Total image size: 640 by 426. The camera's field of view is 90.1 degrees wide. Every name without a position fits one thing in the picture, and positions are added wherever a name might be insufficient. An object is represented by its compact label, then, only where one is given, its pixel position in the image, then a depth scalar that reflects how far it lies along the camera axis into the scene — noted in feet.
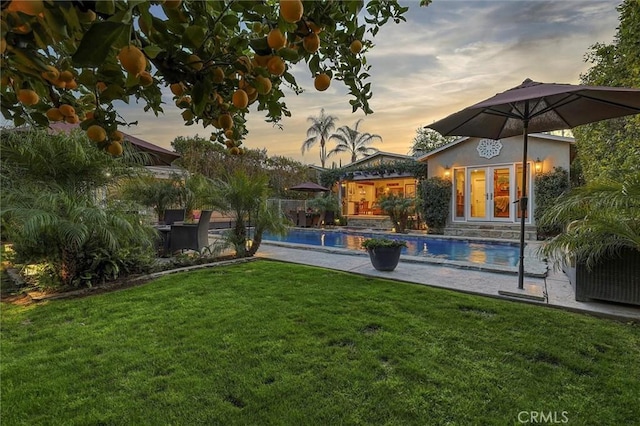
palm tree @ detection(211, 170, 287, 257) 24.02
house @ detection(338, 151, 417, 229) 54.44
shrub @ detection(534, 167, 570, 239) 37.54
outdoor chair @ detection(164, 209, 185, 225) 30.27
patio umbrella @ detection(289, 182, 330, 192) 54.96
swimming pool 27.96
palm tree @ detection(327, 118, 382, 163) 93.86
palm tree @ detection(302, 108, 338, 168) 94.78
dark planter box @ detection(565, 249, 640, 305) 12.36
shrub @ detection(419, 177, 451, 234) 45.16
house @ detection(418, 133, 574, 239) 39.40
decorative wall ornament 42.16
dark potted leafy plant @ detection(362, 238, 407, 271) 19.34
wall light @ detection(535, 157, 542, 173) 39.68
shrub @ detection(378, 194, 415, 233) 46.32
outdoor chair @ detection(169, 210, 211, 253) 24.06
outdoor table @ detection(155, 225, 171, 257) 25.35
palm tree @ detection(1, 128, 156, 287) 13.69
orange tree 1.93
